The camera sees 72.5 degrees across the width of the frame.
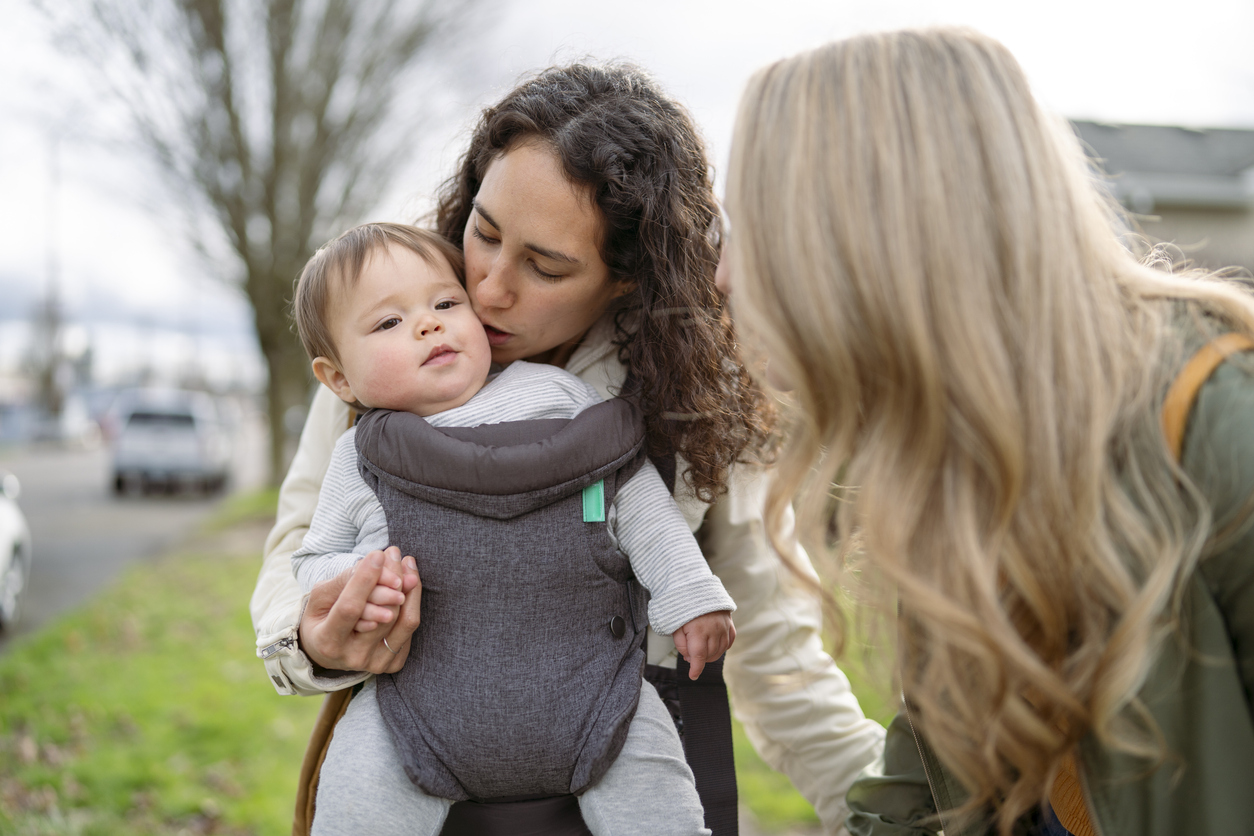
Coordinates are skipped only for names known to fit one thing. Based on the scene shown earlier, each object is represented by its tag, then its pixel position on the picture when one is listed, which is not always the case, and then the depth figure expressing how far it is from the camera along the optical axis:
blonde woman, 1.11
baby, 1.50
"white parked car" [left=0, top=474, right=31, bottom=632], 6.45
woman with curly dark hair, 1.77
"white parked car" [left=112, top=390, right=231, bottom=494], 15.51
